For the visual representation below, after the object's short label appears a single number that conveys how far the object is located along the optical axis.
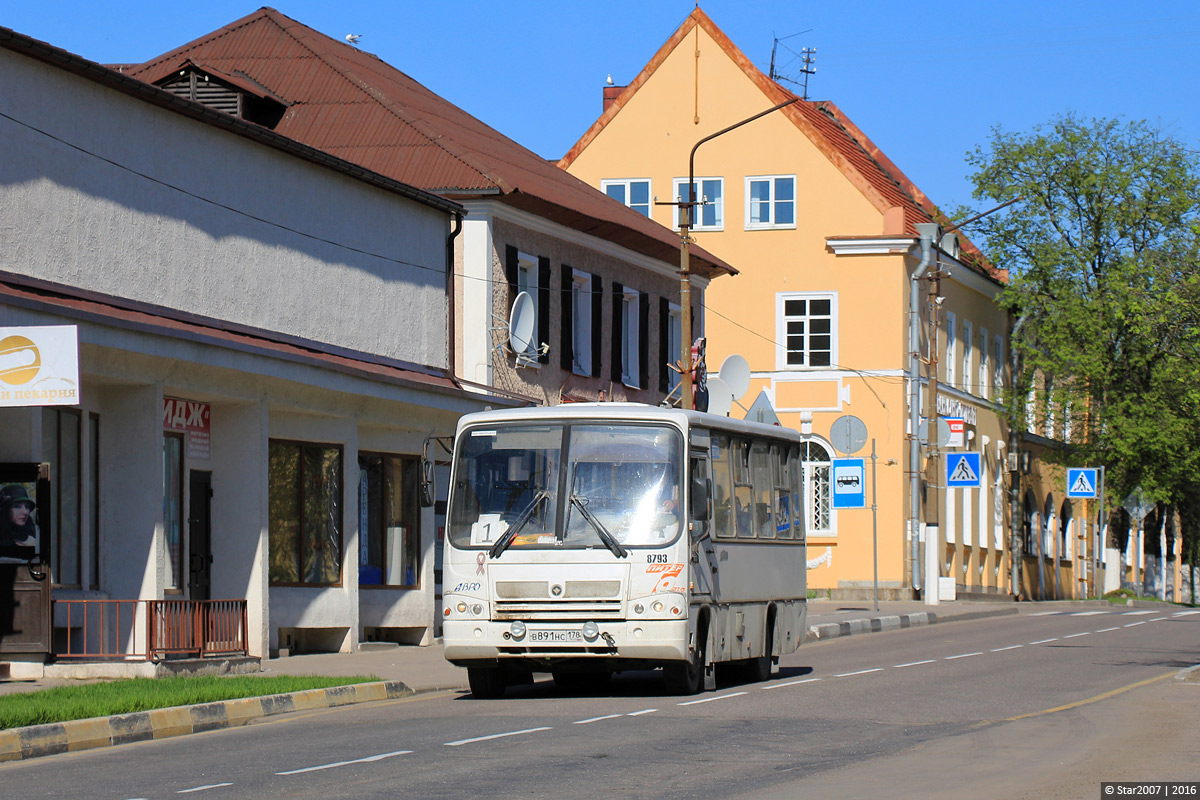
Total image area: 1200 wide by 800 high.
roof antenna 57.59
